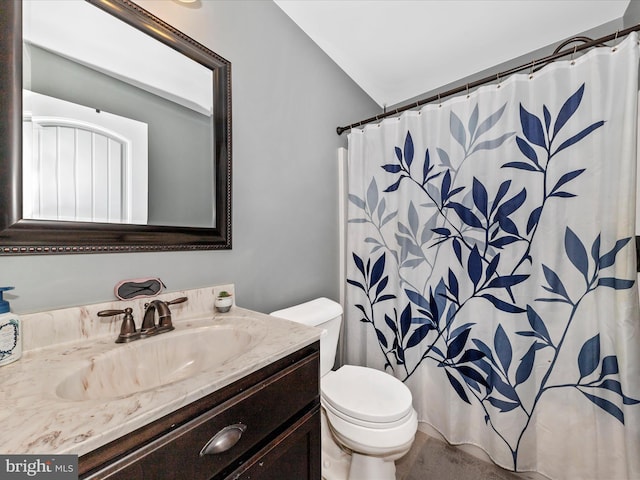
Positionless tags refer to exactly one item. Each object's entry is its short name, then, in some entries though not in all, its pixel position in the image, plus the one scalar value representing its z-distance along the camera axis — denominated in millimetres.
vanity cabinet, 438
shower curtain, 1085
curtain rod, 1041
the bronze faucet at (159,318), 847
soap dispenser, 609
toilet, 1066
